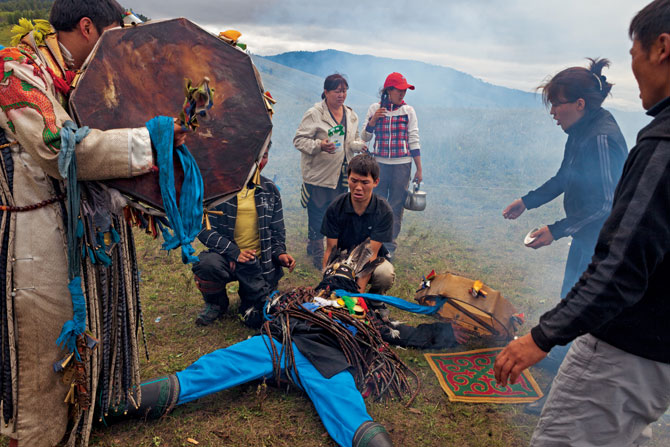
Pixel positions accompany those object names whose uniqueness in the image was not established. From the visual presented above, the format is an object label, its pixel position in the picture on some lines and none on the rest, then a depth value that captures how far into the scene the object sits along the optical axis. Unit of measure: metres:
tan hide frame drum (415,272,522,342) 3.57
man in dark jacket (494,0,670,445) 1.35
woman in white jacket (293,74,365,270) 5.42
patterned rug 3.05
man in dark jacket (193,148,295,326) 3.73
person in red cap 5.91
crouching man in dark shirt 3.93
